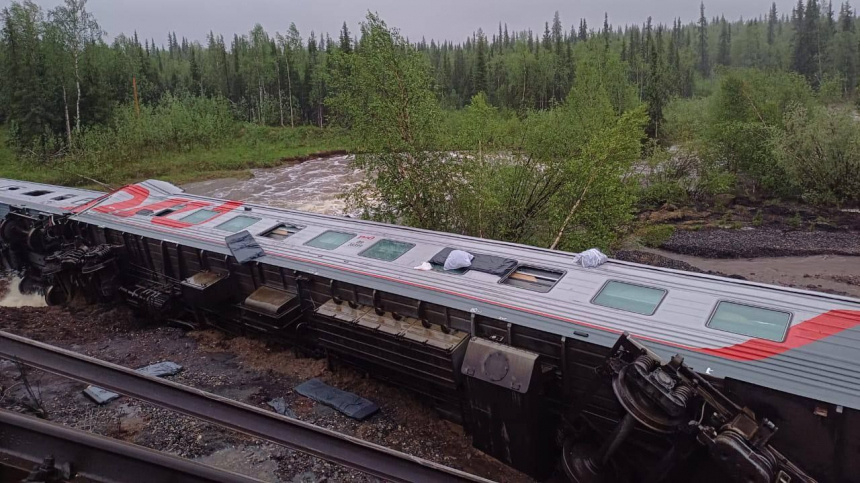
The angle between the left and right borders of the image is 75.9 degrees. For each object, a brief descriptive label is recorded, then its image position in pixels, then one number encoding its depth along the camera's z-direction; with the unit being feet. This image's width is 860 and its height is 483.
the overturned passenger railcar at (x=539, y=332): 17.48
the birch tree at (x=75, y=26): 114.11
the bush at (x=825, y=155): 84.74
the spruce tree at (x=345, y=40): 172.12
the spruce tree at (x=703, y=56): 344.69
